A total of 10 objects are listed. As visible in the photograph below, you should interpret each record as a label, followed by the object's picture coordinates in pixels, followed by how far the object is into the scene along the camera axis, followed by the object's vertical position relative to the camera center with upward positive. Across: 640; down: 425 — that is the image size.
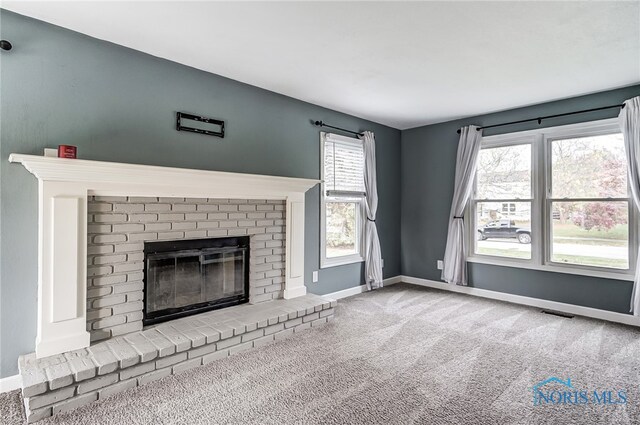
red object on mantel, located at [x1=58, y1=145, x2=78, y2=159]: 2.21 +0.42
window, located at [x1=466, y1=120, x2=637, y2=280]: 3.63 +0.15
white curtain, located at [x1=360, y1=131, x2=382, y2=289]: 4.71 -0.01
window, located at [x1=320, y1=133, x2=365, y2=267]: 4.29 +0.20
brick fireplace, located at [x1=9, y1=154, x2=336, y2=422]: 2.14 -0.49
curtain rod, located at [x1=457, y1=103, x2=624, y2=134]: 3.55 +1.16
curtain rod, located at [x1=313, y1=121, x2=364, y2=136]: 4.14 +1.14
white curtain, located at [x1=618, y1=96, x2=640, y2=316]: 3.33 +0.67
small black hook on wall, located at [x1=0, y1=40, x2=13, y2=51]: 2.18 +1.11
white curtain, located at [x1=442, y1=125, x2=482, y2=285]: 4.56 +0.20
